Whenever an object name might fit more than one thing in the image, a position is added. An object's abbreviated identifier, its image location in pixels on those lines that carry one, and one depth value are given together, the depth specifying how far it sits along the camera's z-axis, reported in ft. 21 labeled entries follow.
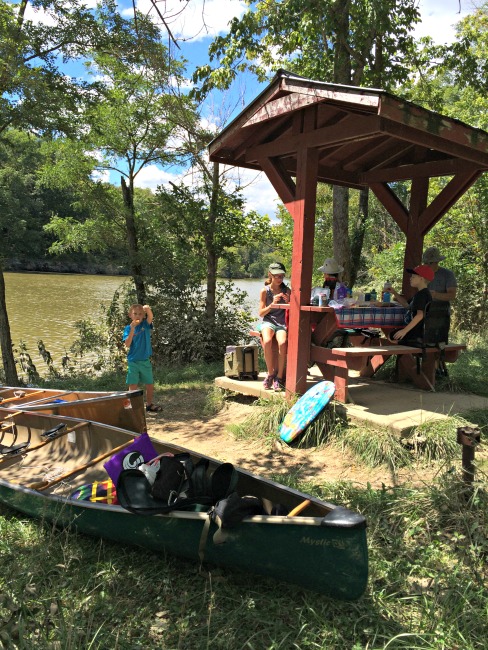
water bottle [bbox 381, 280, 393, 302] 22.31
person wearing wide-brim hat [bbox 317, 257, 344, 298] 23.00
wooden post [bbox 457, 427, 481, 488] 11.07
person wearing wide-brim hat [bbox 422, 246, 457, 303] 22.35
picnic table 18.20
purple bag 11.91
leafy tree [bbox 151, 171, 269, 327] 39.58
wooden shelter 15.96
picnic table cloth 18.52
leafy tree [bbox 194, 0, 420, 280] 27.81
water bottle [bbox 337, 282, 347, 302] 22.53
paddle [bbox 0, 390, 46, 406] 19.53
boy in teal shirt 21.52
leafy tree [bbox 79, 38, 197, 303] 41.42
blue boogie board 16.62
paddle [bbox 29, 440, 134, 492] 12.02
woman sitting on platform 20.77
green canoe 8.24
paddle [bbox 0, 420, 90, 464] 15.31
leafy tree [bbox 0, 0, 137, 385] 26.78
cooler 22.50
